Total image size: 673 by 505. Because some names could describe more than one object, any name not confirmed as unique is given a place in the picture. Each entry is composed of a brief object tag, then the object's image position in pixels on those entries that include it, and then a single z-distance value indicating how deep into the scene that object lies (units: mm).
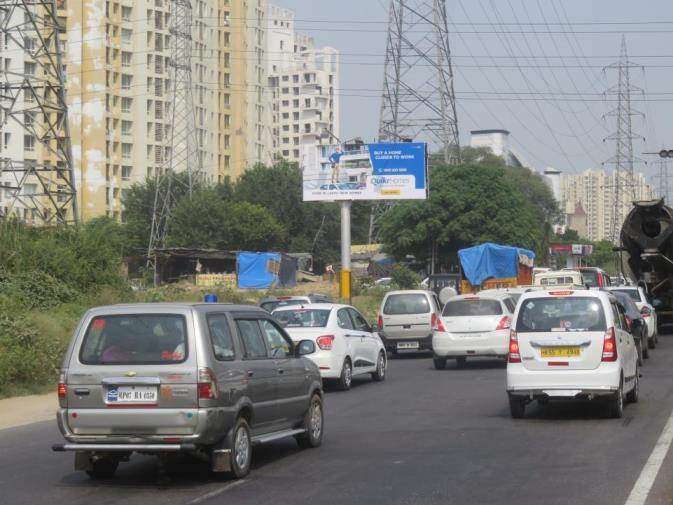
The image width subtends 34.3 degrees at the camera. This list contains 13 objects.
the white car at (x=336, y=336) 20016
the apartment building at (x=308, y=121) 196125
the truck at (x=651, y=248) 33250
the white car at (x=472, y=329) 24859
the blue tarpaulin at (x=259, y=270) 59750
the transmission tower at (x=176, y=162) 73938
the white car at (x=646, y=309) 30578
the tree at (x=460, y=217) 67750
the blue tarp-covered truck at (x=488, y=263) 45000
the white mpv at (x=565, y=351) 14836
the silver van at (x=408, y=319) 29078
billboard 44531
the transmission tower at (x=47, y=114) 36188
